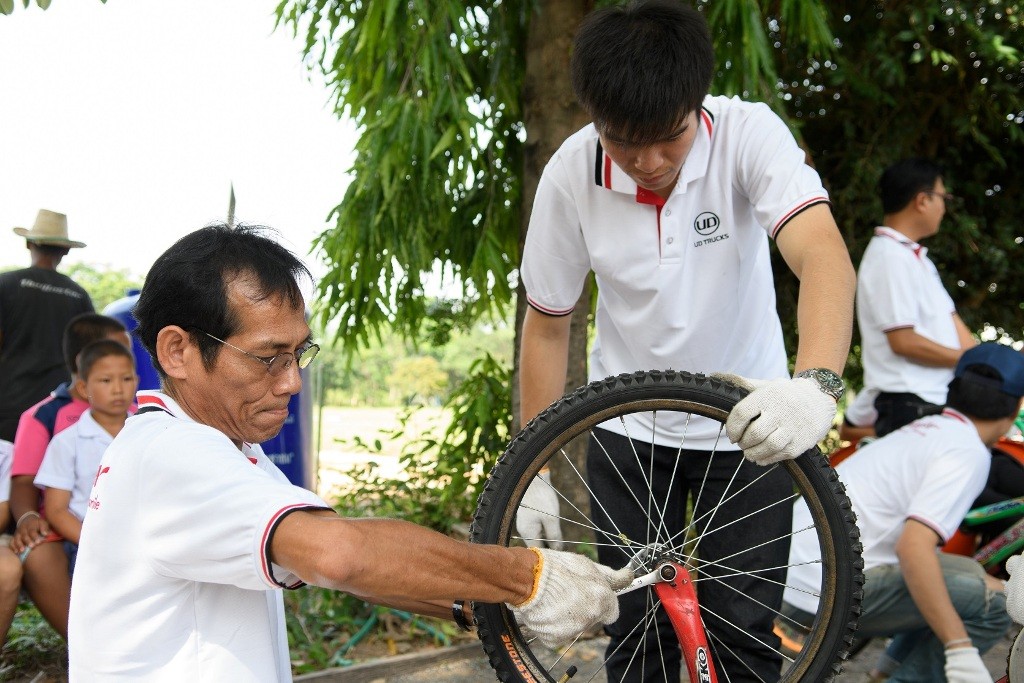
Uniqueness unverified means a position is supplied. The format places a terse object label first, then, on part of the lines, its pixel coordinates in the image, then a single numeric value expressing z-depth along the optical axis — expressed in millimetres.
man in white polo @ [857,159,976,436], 3277
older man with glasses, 1157
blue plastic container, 4375
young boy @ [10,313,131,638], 2967
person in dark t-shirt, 3826
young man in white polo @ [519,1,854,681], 1572
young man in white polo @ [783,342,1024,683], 2572
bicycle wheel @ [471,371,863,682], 1522
